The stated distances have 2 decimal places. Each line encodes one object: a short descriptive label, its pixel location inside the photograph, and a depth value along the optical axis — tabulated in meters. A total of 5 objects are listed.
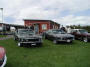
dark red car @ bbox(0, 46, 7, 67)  2.16
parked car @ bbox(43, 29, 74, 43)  6.45
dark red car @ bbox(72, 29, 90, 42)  7.53
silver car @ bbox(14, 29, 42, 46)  5.41
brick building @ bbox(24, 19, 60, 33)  14.59
